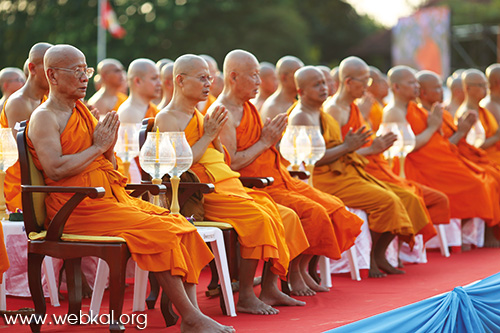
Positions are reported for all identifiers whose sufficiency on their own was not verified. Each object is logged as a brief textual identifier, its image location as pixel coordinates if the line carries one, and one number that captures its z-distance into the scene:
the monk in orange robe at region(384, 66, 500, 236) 17.64
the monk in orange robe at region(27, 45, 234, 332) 9.26
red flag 49.34
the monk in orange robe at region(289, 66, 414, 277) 14.29
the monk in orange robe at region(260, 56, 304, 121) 17.50
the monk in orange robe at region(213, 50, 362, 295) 12.49
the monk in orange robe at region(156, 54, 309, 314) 11.02
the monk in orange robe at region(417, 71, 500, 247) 18.20
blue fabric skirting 8.91
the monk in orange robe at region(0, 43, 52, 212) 12.04
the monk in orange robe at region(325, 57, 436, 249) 15.02
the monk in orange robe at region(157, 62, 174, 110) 16.98
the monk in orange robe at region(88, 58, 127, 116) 18.06
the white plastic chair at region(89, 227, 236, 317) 10.55
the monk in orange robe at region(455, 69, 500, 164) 19.94
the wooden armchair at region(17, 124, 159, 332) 9.16
